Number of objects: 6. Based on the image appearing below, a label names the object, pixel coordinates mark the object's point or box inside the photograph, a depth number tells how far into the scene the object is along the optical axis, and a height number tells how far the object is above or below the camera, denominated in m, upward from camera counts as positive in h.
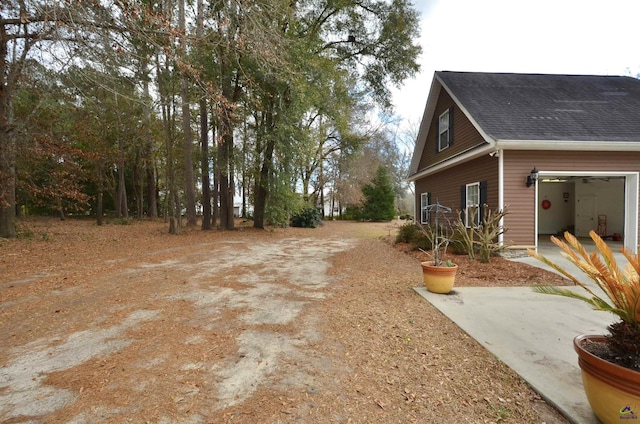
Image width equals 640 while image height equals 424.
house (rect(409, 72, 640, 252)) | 7.80 +1.52
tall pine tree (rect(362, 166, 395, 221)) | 26.84 +0.95
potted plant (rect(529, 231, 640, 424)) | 1.71 -0.90
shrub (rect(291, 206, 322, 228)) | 21.03 -0.76
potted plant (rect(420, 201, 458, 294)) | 4.71 -1.09
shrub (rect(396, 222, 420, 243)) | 10.56 -0.90
